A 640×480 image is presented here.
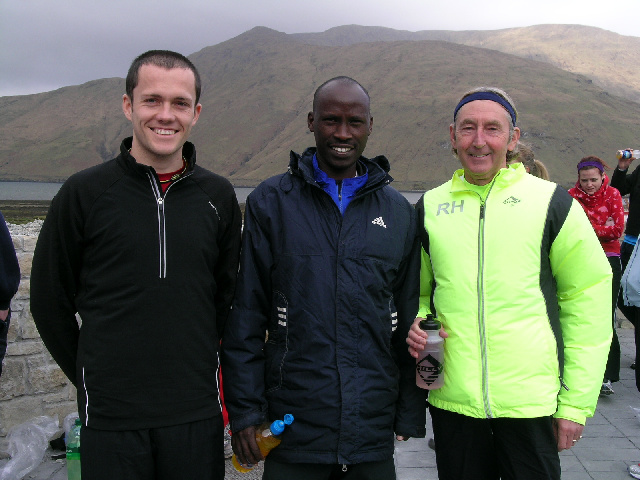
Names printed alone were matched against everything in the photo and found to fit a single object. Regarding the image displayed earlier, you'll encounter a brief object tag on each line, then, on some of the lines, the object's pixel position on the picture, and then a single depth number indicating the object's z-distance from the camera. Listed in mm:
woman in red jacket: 5242
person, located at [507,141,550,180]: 4228
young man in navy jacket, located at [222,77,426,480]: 2209
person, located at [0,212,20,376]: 3020
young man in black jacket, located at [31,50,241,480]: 2145
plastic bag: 3857
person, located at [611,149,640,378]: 5527
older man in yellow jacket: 2287
